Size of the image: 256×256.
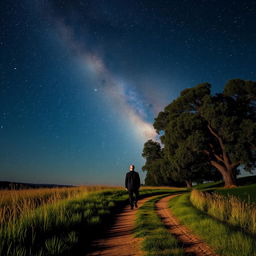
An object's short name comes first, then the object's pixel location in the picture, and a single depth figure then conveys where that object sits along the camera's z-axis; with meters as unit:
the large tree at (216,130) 24.20
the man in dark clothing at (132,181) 10.23
